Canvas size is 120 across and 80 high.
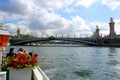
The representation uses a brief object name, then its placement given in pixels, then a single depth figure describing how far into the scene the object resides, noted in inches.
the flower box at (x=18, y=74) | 75.3
